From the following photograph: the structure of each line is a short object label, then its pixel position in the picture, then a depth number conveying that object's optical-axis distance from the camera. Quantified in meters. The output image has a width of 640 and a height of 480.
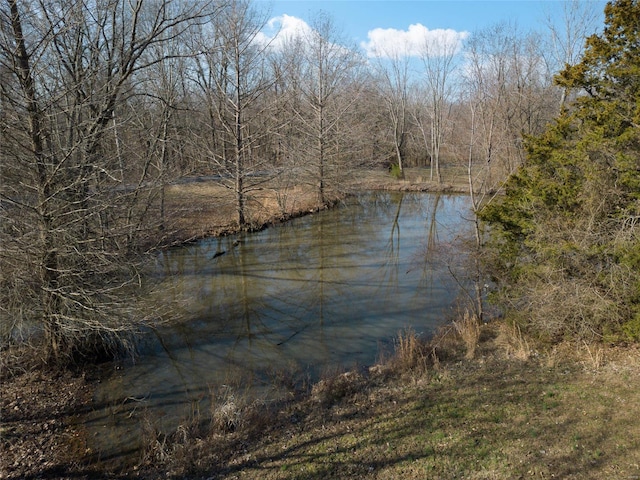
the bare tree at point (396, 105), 38.34
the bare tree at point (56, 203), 6.68
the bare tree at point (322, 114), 24.34
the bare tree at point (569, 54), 21.42
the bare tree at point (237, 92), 18.28
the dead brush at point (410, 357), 7.63
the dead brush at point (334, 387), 6.84
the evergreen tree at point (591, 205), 7.01
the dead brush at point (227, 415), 6.19
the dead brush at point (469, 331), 8.21
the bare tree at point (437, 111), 32.67
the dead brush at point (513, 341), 7.77
